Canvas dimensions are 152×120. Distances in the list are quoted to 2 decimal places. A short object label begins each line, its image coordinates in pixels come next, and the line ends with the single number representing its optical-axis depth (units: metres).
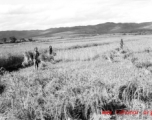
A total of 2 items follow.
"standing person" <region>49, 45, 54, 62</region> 23.60
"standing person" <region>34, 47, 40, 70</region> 17.53
